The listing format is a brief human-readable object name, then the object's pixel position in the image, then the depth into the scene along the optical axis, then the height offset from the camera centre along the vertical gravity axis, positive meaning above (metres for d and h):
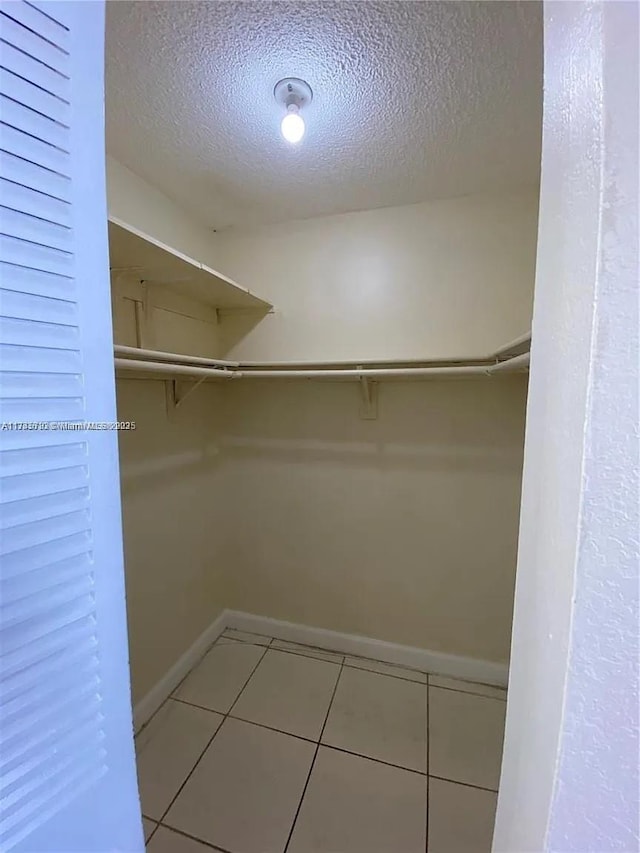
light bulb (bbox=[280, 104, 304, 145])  1.03 +0.81
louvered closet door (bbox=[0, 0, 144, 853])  0.43 -0.08
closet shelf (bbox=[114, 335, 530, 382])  1.15 +0.13
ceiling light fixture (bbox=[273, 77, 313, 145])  1.01 +0.90
